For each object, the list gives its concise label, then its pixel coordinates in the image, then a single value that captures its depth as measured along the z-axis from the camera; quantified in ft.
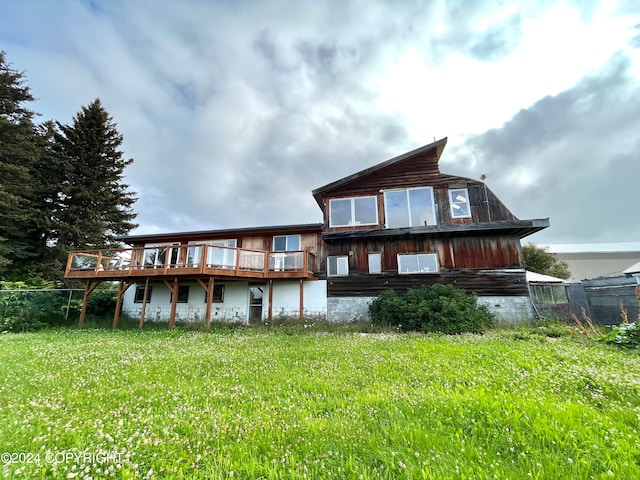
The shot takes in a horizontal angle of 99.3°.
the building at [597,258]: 130.93
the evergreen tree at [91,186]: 68.54
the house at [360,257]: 45.52
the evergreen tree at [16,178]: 59.41
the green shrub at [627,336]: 23.70
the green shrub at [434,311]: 37.88
